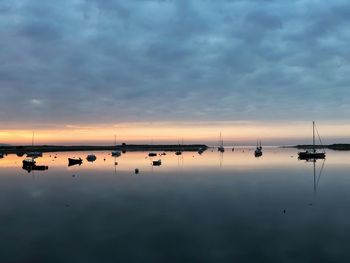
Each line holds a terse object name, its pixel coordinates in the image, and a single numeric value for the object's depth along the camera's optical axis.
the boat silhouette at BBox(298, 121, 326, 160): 114.61
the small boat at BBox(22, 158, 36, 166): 83.17
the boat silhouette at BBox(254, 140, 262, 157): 139.88
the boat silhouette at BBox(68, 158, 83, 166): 96.16
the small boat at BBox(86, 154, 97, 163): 110.88
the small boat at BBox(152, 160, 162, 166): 87.56
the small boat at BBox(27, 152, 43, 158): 123.79
